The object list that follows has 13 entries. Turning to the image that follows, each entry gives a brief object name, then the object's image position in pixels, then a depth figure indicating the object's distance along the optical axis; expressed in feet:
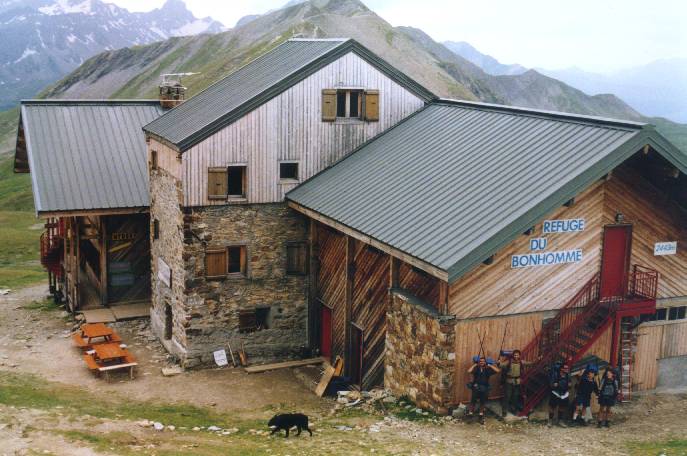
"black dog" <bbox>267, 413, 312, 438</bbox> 60.70
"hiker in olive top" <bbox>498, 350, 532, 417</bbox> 62.28
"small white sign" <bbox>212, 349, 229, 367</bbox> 85.20
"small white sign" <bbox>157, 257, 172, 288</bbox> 89.25
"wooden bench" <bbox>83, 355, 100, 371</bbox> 81.30
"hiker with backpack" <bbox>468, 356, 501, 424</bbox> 60.80
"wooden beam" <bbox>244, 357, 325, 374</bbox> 84.69
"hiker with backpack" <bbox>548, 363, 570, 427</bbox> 61.87
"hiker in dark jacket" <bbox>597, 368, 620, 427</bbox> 62.28
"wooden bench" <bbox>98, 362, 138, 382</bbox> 80.37
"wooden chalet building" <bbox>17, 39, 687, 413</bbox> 63.05
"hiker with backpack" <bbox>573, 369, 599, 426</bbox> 62.44
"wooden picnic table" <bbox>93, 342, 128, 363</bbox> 81.86
